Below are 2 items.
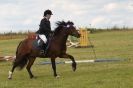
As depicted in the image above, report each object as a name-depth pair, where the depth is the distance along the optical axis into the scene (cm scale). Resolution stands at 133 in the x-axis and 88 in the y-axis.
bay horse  1791
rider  1778
